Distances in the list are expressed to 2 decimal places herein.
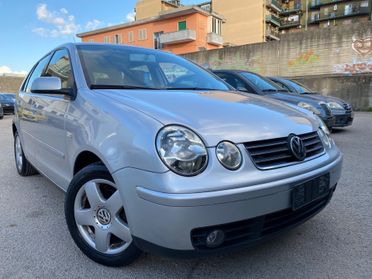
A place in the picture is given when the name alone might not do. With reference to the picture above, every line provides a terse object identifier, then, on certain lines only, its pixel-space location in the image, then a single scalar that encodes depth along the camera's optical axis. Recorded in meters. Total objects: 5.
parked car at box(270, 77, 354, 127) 7.71
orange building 37.50
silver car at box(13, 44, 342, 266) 1.72
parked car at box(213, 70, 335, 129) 6.28
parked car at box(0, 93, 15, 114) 18.08
